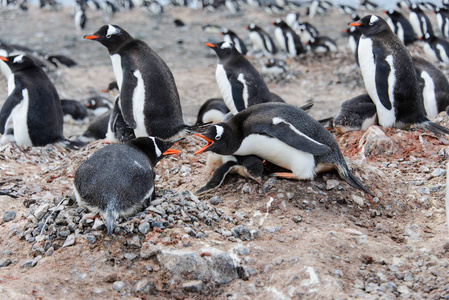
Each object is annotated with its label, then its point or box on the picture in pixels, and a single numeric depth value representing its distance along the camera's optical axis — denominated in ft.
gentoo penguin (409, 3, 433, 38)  49.26
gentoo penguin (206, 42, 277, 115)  21.33
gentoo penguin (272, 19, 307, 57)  42.96
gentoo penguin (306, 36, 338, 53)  41.19
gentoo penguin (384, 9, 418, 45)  42.09
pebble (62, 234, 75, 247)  9.86
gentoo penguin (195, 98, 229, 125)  24.02
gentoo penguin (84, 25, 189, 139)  16.98
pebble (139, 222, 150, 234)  10.04
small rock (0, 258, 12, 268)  10.00
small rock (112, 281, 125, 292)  8.86
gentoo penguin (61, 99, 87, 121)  29.22
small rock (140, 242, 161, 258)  9.61
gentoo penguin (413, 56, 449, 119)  21.58
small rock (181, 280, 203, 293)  9.05
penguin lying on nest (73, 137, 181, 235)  10.18
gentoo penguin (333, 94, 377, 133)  18.42
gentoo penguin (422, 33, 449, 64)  37.14
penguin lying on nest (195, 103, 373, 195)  12.53
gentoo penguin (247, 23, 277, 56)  45.93
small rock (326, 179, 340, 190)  13.03
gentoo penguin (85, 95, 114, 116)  31.45
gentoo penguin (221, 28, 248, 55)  45.60
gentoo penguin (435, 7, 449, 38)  48.60
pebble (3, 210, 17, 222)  12.19
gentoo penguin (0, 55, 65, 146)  20.63
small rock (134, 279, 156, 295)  8.88
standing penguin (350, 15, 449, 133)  18.15
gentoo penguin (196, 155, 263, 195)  12.78
